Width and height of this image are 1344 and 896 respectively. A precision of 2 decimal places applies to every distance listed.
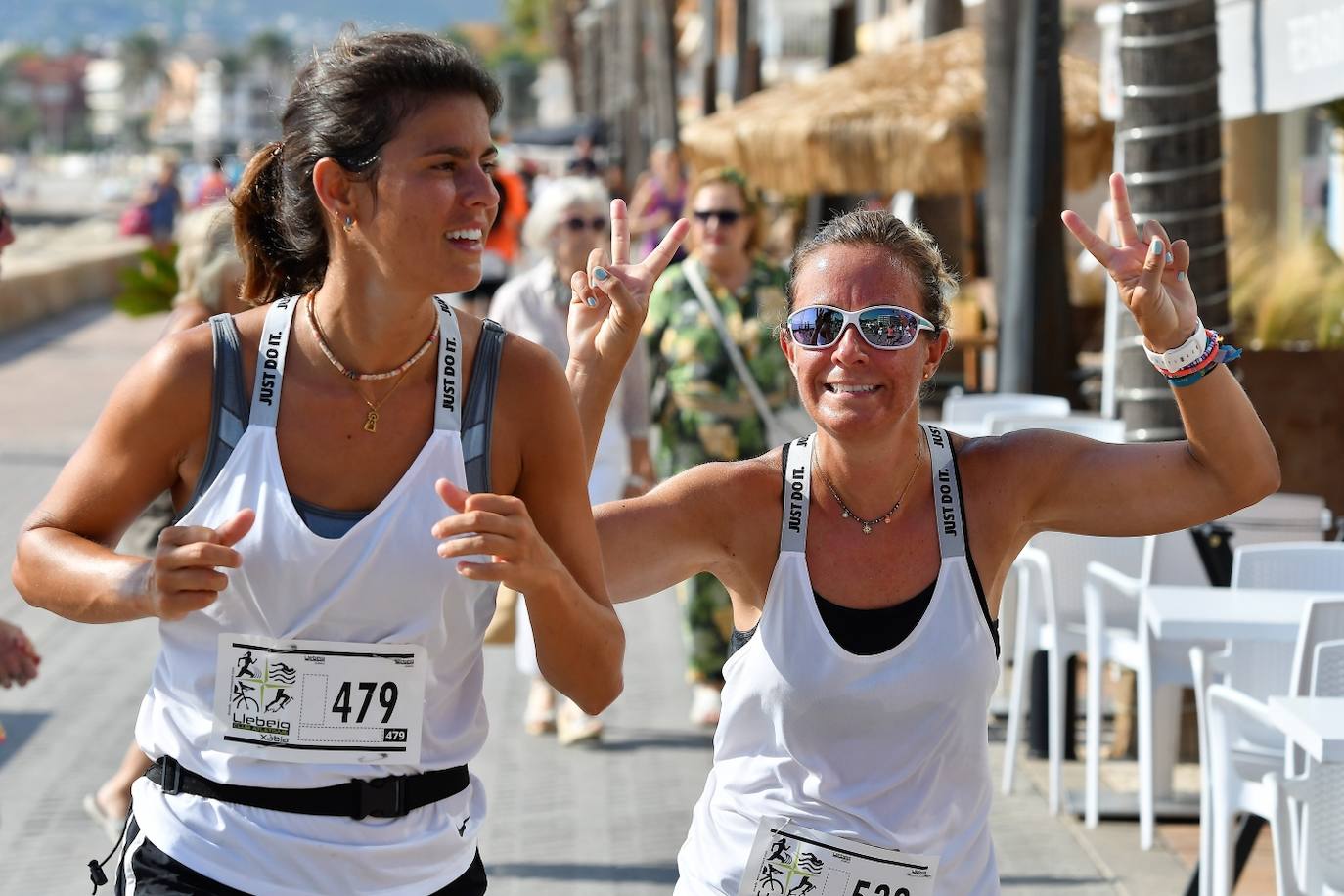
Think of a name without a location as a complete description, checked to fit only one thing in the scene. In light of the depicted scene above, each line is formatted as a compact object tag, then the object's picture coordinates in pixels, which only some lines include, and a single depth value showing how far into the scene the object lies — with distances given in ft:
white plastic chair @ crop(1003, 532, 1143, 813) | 42.83
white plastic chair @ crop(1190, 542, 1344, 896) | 30.30
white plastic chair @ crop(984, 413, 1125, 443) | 48.73
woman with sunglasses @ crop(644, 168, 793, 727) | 47.91
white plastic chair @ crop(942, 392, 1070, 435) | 55.42
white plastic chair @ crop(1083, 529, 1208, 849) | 37.24
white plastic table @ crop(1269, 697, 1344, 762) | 24.52
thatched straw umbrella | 76.33
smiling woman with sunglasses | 18.94
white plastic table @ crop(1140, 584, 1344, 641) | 32.07
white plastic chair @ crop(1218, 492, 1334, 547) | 42.63
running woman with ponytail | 17.12
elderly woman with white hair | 47.70
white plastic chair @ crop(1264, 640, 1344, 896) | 26.11
